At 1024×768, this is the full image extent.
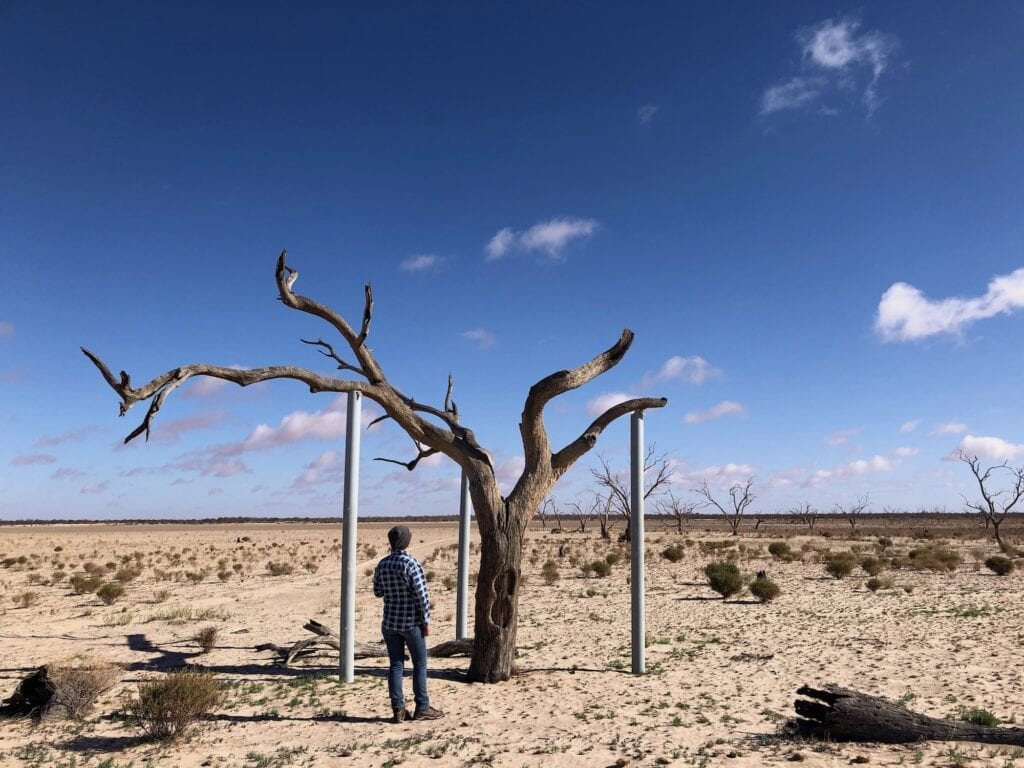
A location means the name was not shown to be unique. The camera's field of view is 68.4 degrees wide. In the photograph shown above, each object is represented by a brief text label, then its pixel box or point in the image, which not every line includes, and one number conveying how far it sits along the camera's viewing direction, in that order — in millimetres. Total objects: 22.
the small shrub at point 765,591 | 16500
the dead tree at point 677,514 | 52212
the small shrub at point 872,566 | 21805
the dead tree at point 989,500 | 31072
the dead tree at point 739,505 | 54069
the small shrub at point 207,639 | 11430
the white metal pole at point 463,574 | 10930
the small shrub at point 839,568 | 21562
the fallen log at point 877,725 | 6137
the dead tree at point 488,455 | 8820
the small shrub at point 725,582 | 17203
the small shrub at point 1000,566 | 20938
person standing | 7188
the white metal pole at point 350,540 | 8953
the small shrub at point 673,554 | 28588
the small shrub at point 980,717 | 6688
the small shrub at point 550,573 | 21859
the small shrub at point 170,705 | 6734
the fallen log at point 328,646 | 10344
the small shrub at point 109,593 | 18266
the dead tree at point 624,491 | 43594
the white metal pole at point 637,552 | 9445
